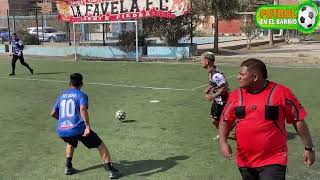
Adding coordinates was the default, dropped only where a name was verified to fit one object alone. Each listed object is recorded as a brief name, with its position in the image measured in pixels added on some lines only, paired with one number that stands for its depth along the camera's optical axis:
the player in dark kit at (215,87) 8.01
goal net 28.11
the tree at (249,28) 36.53
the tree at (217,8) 28.14
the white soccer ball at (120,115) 10.41
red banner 25.22
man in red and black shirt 4.11
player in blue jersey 6.54
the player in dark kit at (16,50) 20.02
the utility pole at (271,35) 40.12
